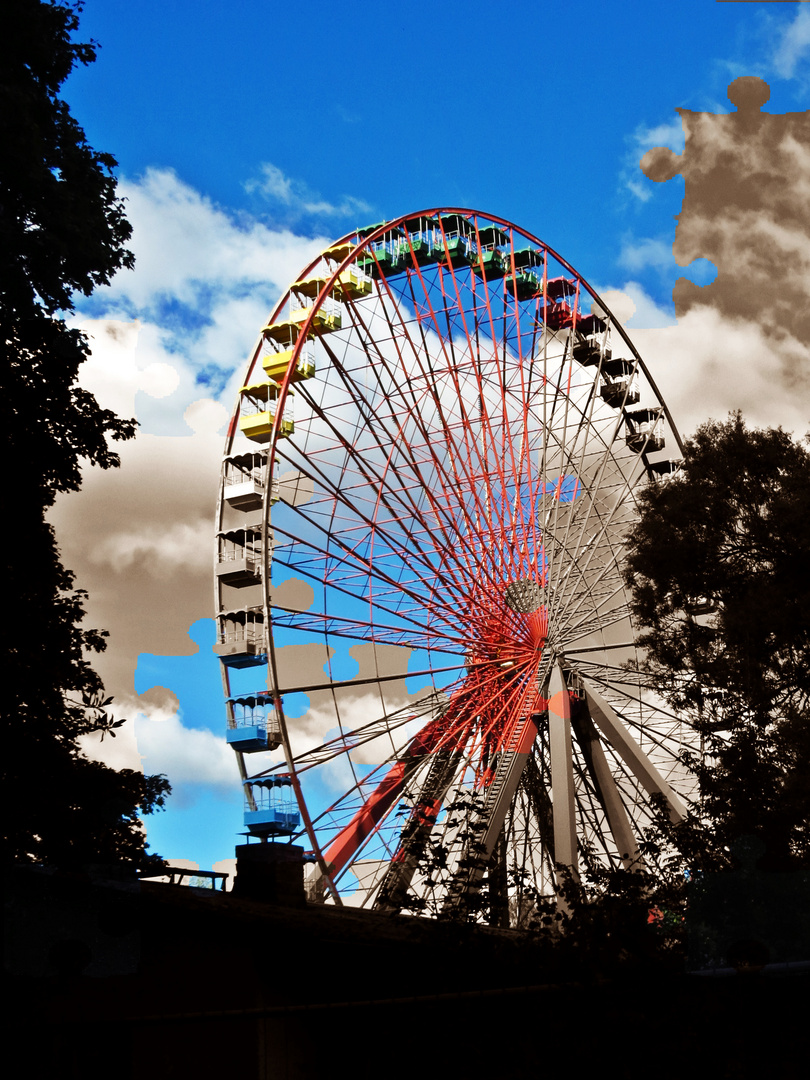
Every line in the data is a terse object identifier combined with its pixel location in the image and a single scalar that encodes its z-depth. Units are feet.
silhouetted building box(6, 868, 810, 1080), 24.07
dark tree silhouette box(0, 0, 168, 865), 39.73
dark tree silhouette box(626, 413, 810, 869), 49.39
